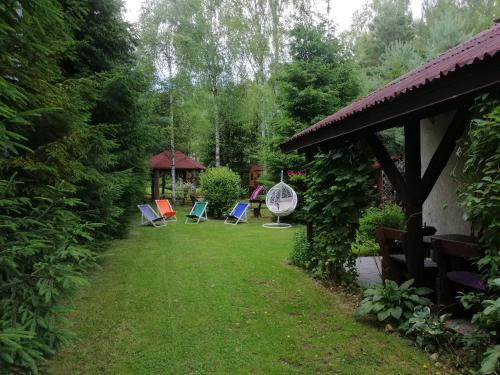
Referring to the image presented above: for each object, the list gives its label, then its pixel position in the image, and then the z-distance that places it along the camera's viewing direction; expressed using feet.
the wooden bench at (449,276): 9.91
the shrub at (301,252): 18.79
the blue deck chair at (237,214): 37.38
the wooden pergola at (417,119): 7.14
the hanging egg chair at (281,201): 34.83
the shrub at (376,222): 19.44
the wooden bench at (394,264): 12.44
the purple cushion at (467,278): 9.94
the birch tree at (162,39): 51.34
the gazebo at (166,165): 57.98
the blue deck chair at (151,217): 35.39
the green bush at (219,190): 42.63
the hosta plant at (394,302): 10.73
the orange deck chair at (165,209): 38.06
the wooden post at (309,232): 18.90
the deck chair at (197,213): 38.74
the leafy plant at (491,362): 6.50
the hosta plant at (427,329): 9.37
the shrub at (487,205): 7.00
